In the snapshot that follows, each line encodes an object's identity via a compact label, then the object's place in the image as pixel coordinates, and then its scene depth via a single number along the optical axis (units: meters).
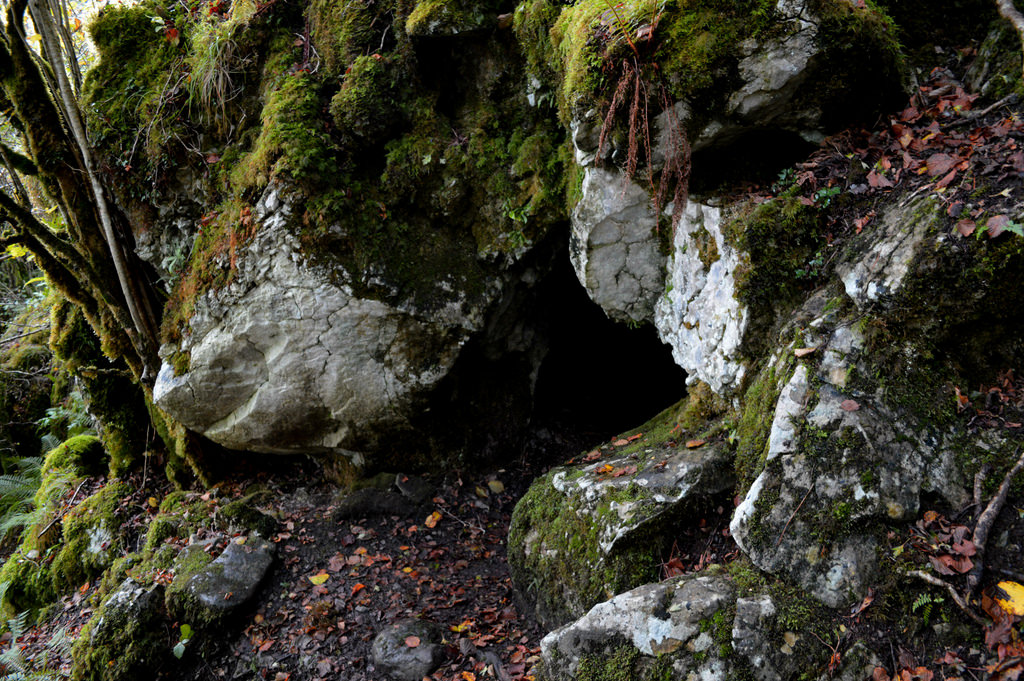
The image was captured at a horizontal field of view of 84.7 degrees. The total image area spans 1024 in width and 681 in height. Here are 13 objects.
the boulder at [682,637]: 2.85
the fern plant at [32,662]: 4.86
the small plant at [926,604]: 2.57
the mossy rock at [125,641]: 4.55
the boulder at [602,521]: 3.80
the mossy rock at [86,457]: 7.40
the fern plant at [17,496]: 7.64
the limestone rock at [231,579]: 4.81
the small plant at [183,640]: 4.65
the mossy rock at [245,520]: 5.54
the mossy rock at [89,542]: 6.16
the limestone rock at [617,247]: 4.78
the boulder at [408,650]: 4.12
